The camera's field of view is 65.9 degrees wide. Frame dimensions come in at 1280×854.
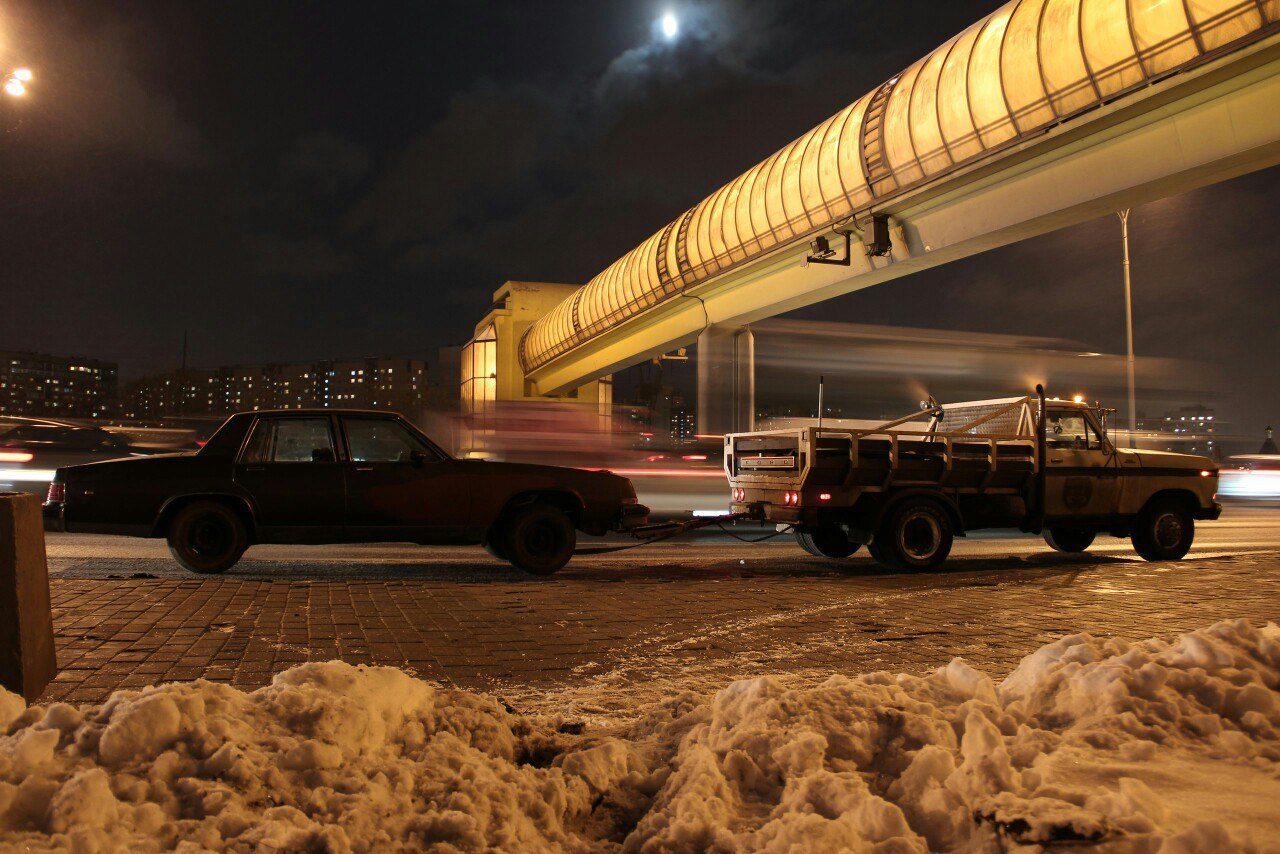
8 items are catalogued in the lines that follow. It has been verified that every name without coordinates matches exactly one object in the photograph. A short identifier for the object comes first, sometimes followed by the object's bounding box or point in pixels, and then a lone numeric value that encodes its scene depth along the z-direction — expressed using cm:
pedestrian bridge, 1233
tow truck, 1072
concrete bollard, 455
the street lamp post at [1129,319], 2323
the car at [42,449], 1944
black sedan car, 936
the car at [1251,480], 3784
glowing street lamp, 1542
